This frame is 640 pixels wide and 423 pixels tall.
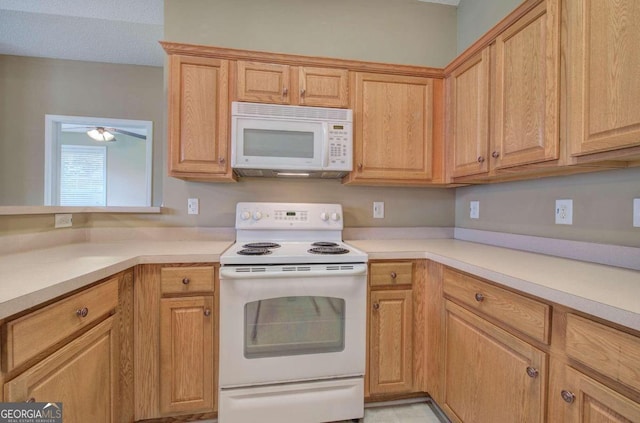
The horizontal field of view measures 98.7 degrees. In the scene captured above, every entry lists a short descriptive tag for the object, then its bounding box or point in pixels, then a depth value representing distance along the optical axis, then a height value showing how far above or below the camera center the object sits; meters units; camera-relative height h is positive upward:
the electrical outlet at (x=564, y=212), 1.34 +0.01
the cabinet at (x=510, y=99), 1.14 +0.57
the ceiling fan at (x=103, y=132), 3.02 +0.91
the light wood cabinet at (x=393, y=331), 1.53 -0.67
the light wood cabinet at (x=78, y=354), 0.77 -0.50
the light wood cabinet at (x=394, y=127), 1.82 +0.57
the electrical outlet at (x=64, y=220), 1.62 -0.09
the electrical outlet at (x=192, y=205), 1.95 +0.02
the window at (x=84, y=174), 4.38 +0.53
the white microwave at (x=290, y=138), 1.65 +0.44
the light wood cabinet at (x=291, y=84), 1.69 +0.79
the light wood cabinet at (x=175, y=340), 1.37 -0.67
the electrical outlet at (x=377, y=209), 2.15 +0.01
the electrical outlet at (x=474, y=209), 1.98 +0.02
